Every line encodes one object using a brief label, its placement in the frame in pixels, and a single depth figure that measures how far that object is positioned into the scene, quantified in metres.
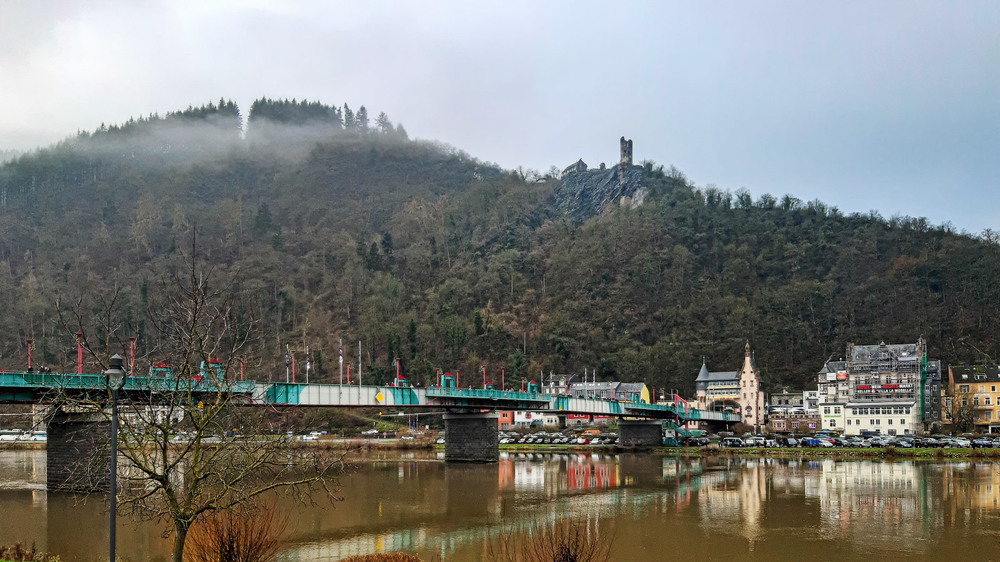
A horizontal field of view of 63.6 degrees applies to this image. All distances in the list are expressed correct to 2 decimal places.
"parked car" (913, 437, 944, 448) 95.73
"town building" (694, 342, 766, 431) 136.00
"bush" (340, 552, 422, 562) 25.97
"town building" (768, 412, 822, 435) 124.19
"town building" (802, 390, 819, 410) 130.25
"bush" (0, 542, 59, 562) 26.77
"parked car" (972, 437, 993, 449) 92.14
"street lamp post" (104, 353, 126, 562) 17.88
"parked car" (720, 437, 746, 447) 105.50
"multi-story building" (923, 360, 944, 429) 117.50
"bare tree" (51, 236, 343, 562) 20.75
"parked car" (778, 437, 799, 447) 103.19
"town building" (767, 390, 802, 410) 136.38
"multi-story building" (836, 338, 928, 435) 114.44
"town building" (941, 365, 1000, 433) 110.50
